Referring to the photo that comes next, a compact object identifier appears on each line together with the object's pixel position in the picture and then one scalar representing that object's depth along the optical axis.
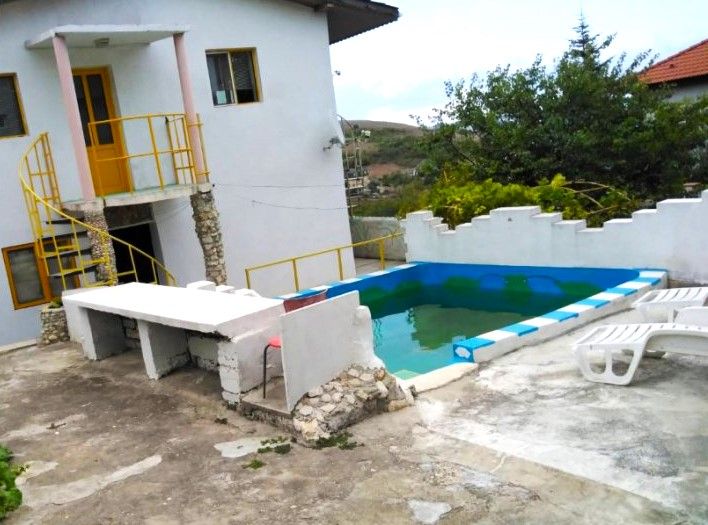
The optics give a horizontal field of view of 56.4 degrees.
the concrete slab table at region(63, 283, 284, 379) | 6.80
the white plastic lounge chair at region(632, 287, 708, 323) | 8.00
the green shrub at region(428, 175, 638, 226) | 13.94
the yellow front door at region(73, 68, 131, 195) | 12.90
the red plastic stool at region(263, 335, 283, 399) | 6.66
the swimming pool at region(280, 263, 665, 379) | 9.09
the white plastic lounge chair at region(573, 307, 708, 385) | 6.46
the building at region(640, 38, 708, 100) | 21.44
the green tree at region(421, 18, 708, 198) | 15.44
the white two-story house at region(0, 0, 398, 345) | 12.03
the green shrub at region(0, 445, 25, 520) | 4.64
